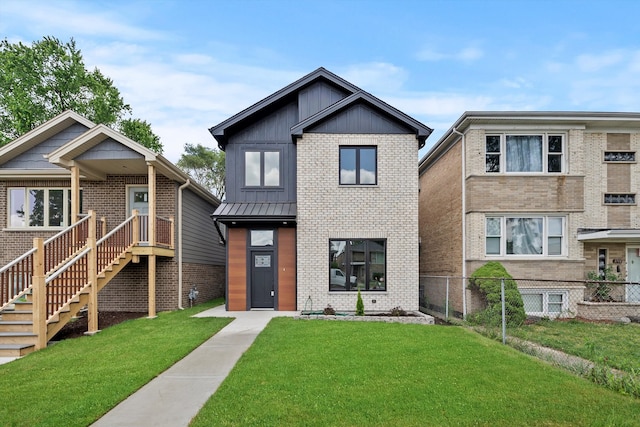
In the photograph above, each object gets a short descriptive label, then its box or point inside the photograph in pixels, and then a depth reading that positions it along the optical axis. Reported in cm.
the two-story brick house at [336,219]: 1273
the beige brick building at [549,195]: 1307
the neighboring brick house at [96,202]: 1390
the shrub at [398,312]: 1199
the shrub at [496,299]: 1138
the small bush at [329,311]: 1197
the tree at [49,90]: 2383
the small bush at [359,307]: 1194
